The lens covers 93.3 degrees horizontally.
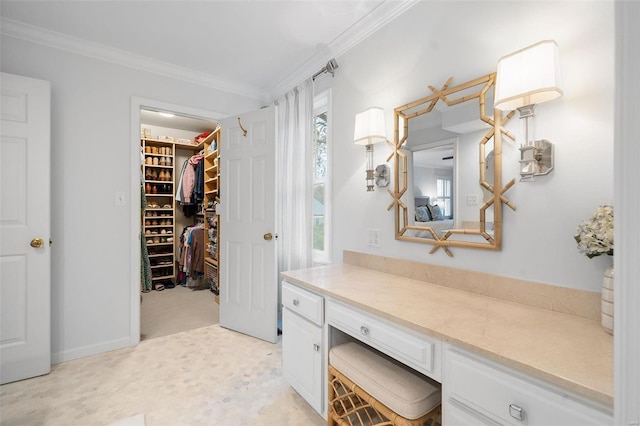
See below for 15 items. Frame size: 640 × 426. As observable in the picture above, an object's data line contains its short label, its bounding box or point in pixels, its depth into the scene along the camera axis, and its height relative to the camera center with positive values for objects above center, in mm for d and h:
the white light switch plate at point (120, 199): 2598 +110
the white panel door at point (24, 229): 2078 -124
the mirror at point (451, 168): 1427 +241
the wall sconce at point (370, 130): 1915 +529
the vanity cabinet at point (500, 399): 734 -504
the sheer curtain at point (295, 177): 2645 +328
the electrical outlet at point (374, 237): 2023 -166
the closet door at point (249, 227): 2688 -140
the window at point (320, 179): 2635 +302
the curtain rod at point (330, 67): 2363 +1156
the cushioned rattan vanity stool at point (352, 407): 1157 -883
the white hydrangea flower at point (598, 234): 968 -66
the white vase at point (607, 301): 961 -281
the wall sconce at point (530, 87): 1134 +483
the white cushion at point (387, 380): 1145 -697
